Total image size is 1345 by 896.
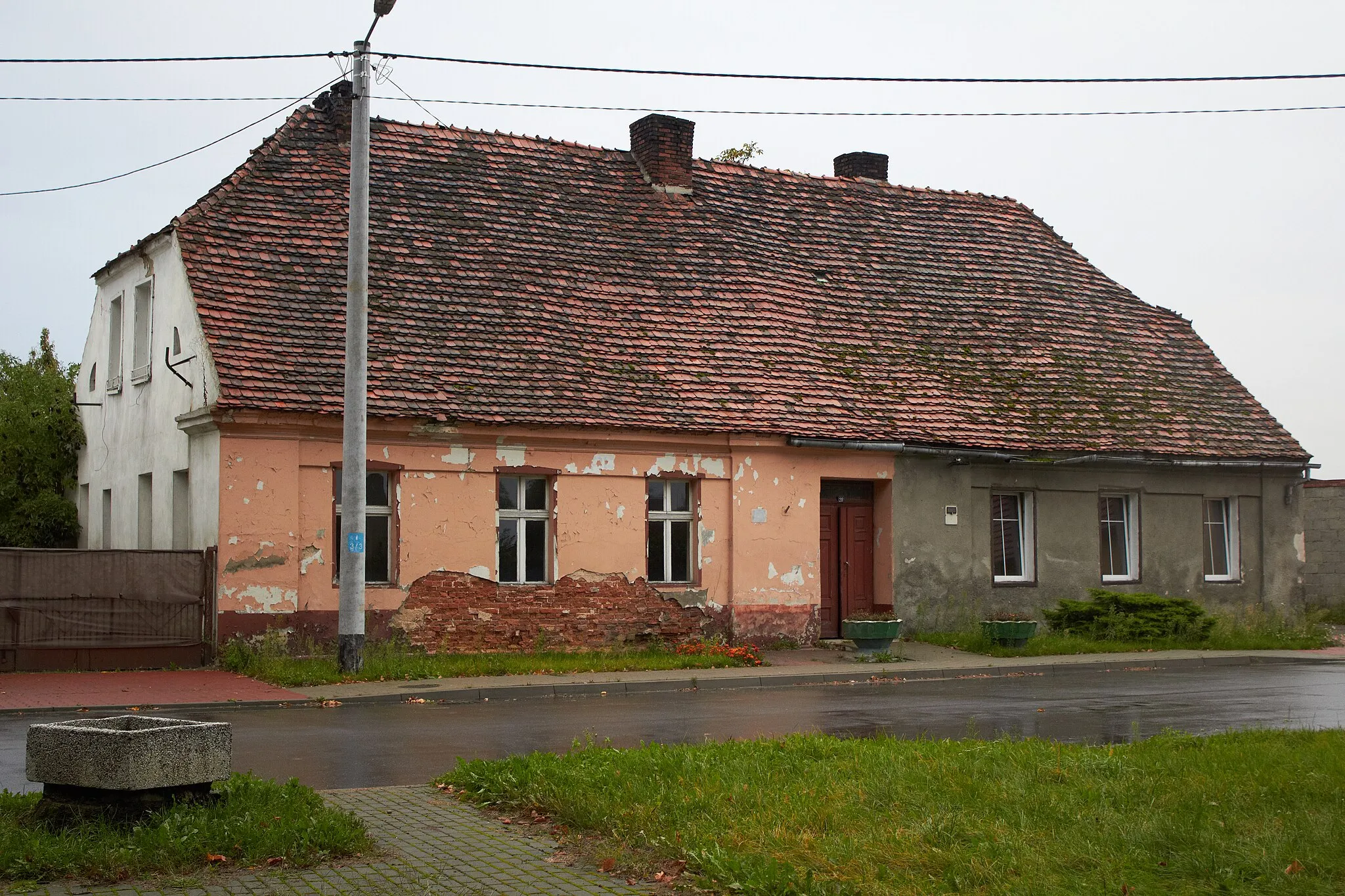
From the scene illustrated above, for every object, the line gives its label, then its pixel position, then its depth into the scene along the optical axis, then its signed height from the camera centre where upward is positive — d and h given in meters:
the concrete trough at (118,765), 7.57 -1.18
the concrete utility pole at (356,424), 17.52 +1.47
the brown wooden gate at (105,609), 18.27 -0.83
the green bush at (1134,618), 23.22 -1.28
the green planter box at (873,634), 21.05 -1.36
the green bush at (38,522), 26.00 +0.44
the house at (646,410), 19.89 +2.05
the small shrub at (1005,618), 22.38 -1.20
